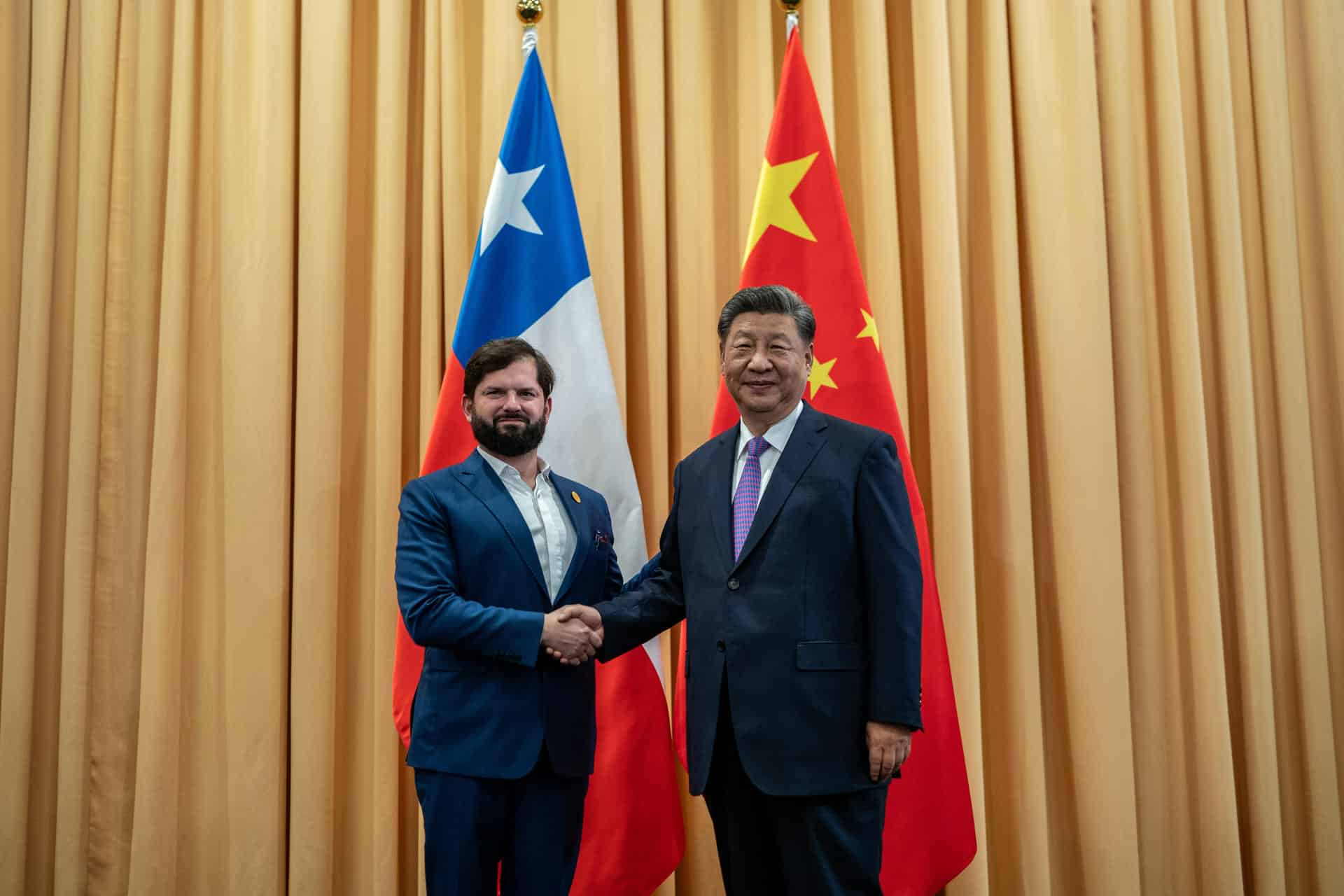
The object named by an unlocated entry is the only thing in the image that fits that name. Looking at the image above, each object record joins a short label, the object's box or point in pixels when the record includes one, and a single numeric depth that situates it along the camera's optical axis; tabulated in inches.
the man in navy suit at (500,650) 76.4
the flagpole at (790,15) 122.6
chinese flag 102.9
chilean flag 103.6
